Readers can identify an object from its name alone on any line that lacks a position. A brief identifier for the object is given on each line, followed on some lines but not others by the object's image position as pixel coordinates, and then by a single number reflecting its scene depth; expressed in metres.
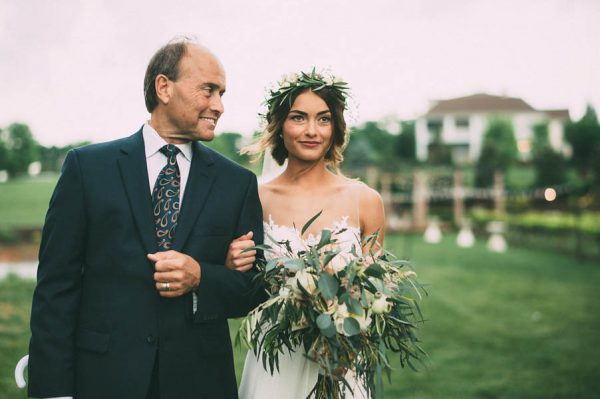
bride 3.24
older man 2.43
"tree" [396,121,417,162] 40.03
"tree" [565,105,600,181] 34.27
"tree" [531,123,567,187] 29.83
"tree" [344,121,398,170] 31.27
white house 56.59
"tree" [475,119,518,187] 31.30
